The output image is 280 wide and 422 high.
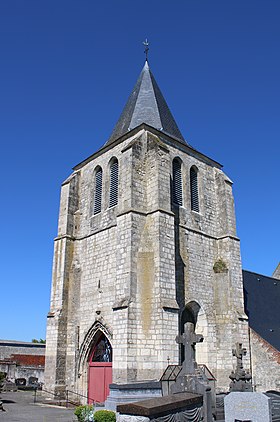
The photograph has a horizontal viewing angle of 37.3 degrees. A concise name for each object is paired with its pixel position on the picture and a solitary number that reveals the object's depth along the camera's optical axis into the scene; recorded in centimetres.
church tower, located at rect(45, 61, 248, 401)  1407
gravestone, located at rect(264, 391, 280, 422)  864
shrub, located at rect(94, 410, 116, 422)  1012
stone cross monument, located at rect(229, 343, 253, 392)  1093
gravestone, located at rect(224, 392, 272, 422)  725
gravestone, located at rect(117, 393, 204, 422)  707
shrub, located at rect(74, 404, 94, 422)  1023
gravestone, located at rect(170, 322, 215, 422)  885
